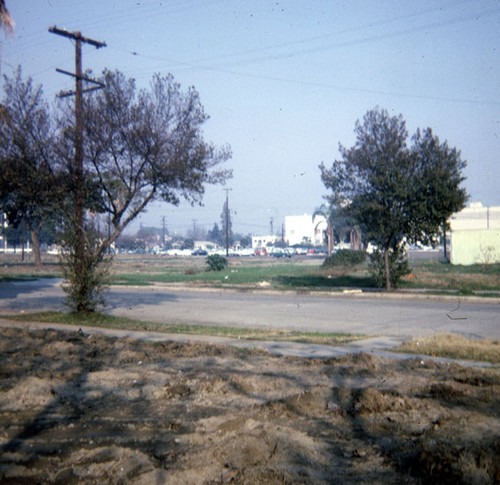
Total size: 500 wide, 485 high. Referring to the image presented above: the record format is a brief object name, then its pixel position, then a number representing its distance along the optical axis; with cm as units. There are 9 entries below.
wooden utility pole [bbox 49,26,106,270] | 1645
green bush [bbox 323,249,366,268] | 4738
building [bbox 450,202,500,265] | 5150
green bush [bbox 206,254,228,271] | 5284
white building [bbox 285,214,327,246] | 16785
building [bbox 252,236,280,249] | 18078
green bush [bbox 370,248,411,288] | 2861
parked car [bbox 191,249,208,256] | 11250
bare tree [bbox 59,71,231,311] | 1669
